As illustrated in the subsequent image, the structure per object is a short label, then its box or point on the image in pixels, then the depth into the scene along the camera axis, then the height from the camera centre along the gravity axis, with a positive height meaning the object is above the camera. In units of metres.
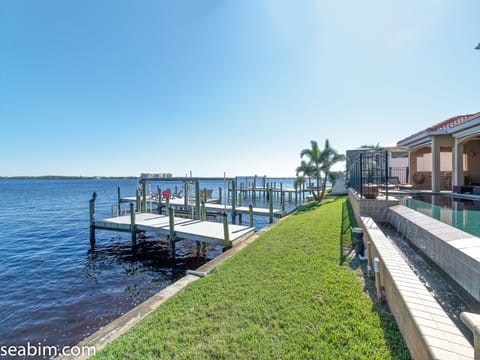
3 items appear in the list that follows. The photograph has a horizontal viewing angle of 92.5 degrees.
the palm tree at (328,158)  20.20 +1.68
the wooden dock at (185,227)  9.86 -2.43
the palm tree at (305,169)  20.55 +0.70
